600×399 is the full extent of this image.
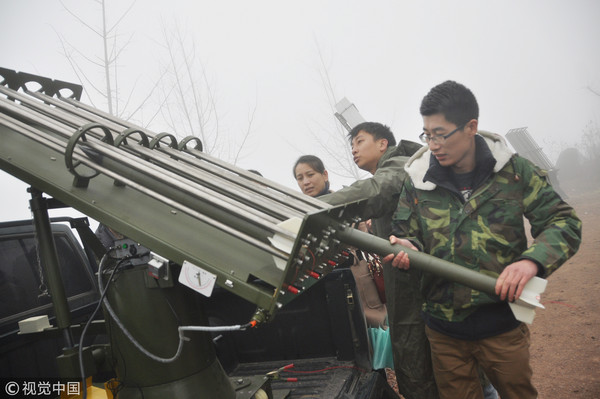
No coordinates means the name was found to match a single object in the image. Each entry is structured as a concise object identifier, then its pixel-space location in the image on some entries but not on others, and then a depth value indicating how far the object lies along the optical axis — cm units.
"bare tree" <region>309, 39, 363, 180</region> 1766
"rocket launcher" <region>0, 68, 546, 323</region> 162
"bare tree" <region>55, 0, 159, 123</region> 827
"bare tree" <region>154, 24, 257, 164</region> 1205
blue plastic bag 307
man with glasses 211
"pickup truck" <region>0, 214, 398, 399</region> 260
